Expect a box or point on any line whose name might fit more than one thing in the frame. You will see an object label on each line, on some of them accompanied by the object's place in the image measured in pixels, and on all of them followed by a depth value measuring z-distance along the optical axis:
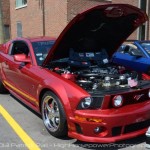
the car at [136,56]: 7.42
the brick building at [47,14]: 15.85
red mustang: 3.95
